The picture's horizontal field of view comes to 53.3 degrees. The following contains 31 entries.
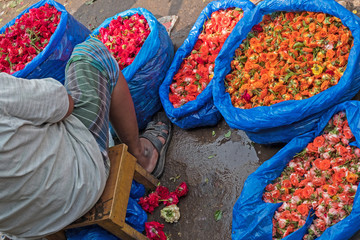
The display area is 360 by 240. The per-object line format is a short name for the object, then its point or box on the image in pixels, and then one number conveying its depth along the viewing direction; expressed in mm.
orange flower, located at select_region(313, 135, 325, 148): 2172
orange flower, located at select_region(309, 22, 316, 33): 2449
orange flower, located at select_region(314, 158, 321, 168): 2105
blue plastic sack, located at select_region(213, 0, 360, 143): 2121
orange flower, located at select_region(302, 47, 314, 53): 2404
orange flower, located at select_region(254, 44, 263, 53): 2643
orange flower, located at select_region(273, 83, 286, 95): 2381
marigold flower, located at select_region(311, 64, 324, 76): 2279
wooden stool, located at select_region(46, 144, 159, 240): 1984
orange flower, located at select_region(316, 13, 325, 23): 2441
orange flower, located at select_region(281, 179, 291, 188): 2176
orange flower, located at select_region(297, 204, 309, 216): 1967
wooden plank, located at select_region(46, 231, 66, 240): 2094
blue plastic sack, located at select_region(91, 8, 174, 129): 2945
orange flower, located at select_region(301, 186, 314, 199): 2031
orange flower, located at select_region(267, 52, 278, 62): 2533
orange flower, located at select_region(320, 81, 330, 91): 2202
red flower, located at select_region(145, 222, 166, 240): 2465
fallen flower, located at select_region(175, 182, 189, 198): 2624
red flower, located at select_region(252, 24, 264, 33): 2783
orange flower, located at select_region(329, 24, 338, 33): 2373
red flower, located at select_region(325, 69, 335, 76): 2244
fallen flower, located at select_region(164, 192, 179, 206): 2615
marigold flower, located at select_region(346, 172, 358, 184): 1909
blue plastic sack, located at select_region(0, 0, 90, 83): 3076
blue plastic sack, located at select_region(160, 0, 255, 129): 2773
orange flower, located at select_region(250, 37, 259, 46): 2708
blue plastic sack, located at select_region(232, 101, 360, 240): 1818
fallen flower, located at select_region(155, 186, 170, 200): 2651
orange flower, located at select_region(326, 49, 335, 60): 2291
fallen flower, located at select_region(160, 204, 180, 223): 2559
